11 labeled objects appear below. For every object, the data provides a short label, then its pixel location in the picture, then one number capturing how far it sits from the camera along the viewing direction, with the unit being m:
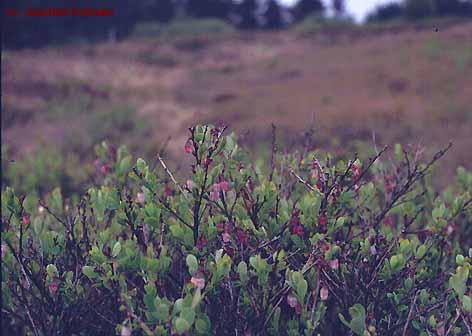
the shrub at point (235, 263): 1.91
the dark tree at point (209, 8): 25.55
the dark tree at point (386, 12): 39.88
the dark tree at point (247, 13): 30.38
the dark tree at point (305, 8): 40.22
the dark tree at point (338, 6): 50.03
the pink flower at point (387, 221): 2.65
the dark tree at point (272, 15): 35.03
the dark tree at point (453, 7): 32.22
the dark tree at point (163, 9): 30.84
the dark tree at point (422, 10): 32.06
